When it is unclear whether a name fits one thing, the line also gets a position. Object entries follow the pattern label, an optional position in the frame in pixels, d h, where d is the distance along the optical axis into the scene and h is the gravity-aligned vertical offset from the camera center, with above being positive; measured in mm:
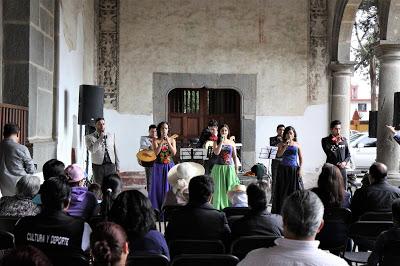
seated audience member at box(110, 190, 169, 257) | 3389 -529
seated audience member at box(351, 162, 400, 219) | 5219 -574
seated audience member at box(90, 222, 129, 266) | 2227 -445
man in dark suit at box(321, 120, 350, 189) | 8398 -268
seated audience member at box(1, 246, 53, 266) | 1681 -372
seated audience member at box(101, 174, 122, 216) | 5020 -545
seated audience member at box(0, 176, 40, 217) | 4512 -582
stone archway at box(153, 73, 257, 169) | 13633 +809
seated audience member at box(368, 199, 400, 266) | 3615 -668
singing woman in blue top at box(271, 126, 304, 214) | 7965 -487
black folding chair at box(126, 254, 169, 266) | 3062 -676
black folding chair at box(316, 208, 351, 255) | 4703 -827
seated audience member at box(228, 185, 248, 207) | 5832 -672
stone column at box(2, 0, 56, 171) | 7387 +739
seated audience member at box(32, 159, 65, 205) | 5359 -404
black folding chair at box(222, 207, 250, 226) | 5115 -710
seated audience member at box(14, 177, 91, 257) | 3430 -596
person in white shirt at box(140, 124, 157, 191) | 8133 -267
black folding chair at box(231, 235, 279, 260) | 3760 -715
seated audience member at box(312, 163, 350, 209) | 5027 -497
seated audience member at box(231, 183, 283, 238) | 4062 -631
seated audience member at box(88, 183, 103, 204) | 5588 -593
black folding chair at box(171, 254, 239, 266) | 3181 -695
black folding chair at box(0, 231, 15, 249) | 3551 -681
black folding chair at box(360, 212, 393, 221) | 4797 -689
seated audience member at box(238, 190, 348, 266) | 2367 -441
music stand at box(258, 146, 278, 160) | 10411 -454
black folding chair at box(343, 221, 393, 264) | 4469 -739
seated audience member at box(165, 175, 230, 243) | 4156 -645
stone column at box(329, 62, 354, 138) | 13742 +819
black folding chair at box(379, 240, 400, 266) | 3615 -730
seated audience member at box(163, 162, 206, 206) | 6383 -574
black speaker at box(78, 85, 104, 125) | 10546 +337
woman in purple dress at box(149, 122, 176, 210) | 7980 -513
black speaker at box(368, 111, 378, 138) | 13938 +91
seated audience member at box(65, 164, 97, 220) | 4805 -625
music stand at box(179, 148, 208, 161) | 9398 -440
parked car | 17844 -766
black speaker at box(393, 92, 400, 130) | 9709 +261
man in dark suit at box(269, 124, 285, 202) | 9223 -325
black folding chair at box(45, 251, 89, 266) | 3141 -693
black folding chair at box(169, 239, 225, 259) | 3807 -750
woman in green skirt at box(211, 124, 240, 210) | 8023 -580
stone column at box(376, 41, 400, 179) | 9977 +448
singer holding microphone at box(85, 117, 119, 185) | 7957 -353
